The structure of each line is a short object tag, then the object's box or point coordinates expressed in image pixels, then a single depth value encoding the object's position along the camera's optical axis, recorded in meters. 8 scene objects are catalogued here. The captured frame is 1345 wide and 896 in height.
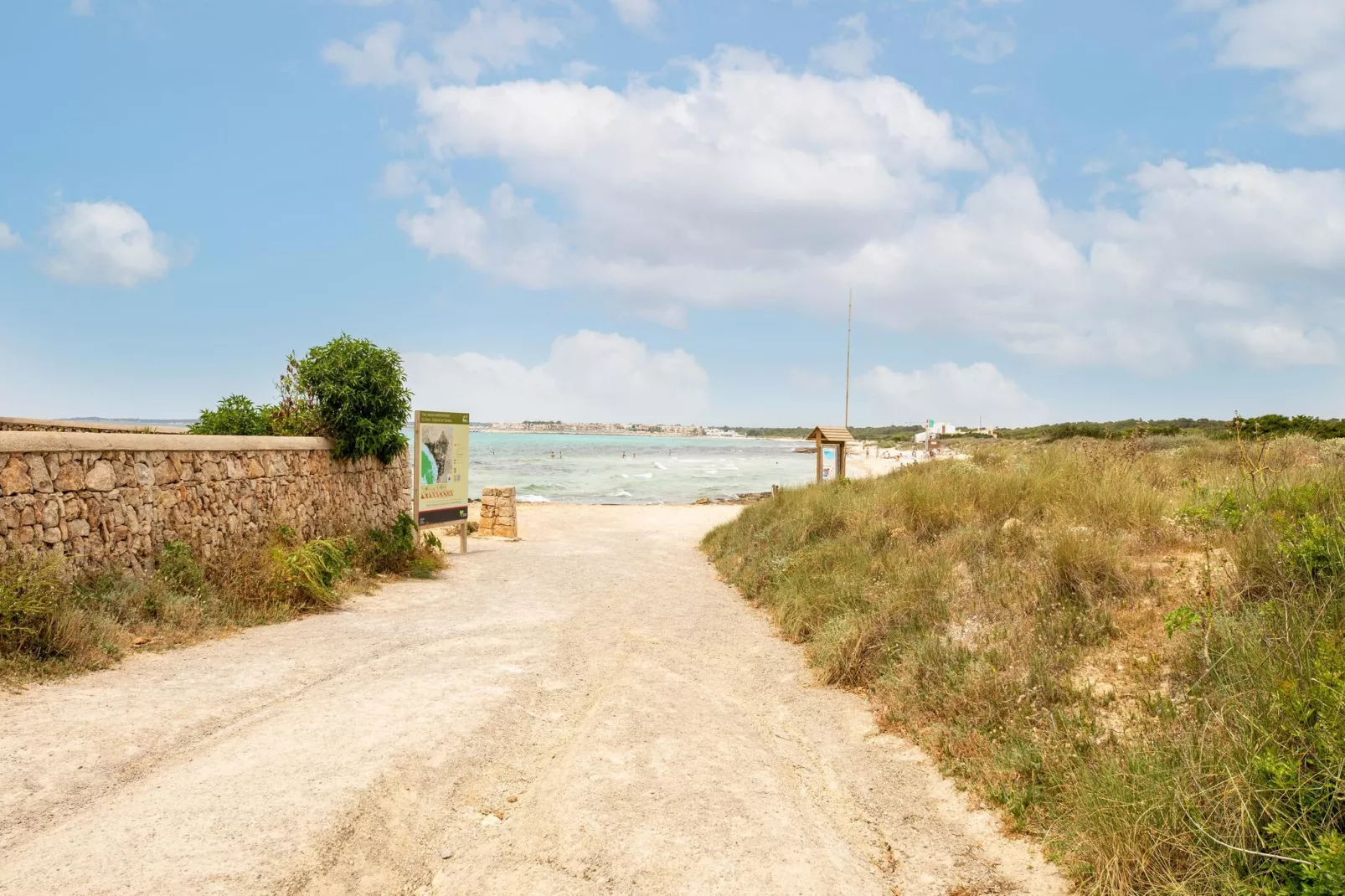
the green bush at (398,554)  13.21
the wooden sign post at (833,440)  20.58
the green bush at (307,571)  10.25
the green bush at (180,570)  9.20
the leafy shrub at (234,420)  12.54
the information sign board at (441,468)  15.23
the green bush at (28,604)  6.76
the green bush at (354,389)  13.27
